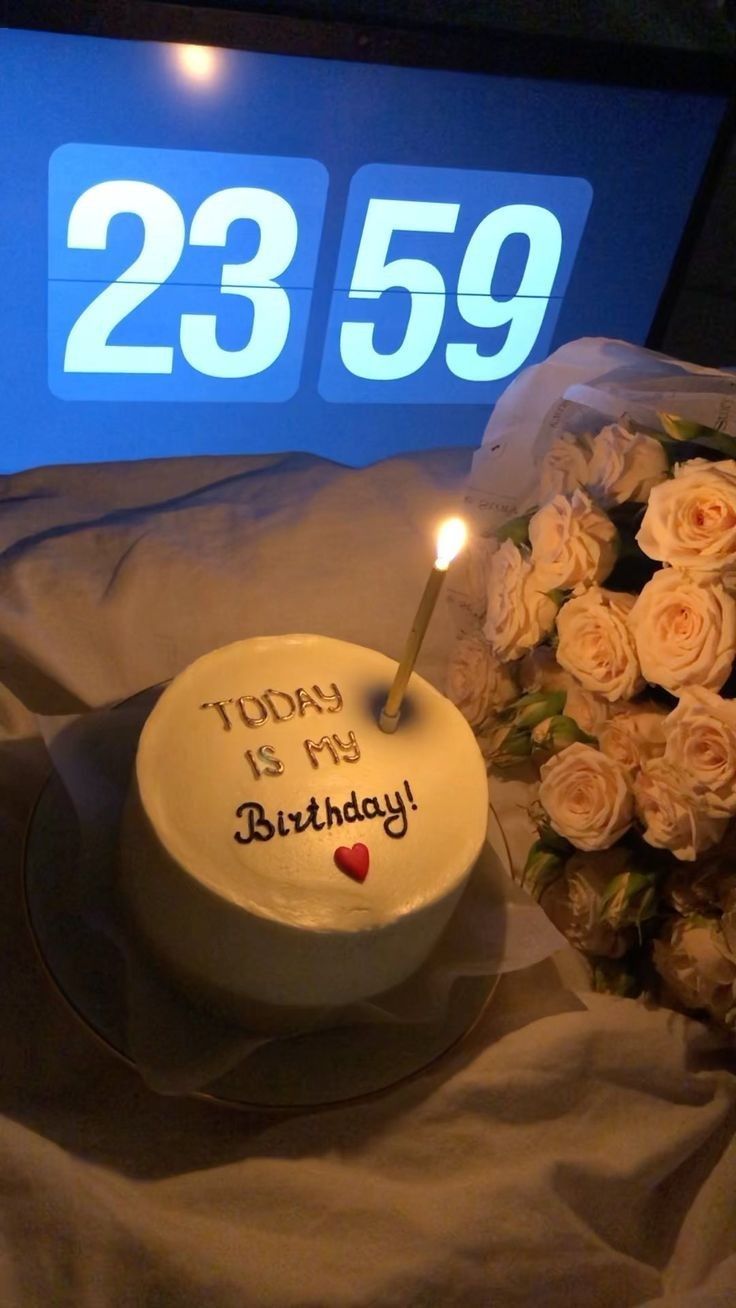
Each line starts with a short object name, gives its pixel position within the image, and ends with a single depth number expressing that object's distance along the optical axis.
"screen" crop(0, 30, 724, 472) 1.03
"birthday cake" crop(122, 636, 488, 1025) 0.55
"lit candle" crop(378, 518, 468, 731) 0.58
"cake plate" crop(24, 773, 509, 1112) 0.58
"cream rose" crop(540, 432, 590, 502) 0.76
